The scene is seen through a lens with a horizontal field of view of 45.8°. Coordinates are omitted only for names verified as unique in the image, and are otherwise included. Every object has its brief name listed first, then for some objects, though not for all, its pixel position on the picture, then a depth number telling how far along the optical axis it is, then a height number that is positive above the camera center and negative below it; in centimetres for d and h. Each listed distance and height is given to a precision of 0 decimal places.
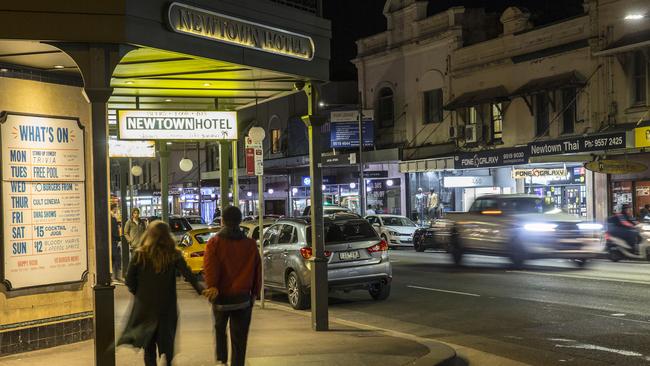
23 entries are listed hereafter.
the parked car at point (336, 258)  1420 -124
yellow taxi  1875 -121
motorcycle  2145 -175
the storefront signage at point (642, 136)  2227 +139
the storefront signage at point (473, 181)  3297 +32
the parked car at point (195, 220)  2929 -92
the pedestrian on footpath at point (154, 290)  670 -82
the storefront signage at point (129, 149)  1973 +128
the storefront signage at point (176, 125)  1270 +121
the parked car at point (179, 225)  2437 -95
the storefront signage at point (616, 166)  2430 +58
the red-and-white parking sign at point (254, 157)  1370 +68
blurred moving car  1897 -113
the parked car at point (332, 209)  2746 -61
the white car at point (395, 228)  3161 -156
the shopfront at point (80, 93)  752 +123
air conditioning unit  3281 +240
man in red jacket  715 -75
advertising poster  891 -1
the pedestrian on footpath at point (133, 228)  1758 -70
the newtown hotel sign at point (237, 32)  840 +196
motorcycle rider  2155 -123
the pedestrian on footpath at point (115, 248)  1811 -127
